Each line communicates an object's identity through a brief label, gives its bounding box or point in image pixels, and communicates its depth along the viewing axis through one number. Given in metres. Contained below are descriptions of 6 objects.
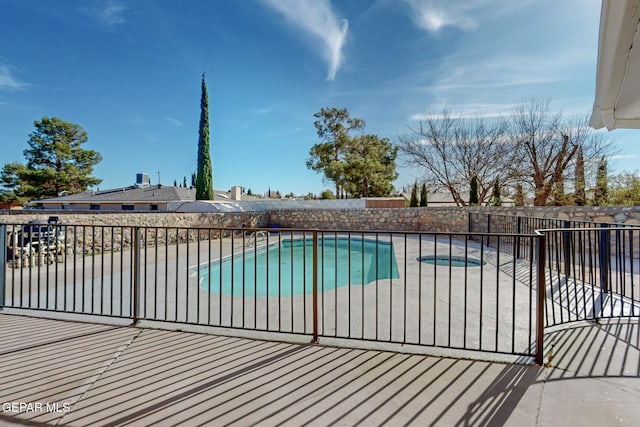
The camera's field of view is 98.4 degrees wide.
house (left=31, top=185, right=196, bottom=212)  20.06
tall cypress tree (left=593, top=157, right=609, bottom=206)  9.57
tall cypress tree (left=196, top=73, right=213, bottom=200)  18.39
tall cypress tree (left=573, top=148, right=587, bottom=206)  10.22
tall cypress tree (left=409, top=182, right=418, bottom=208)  15.67
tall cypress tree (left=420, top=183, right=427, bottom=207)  14.34
